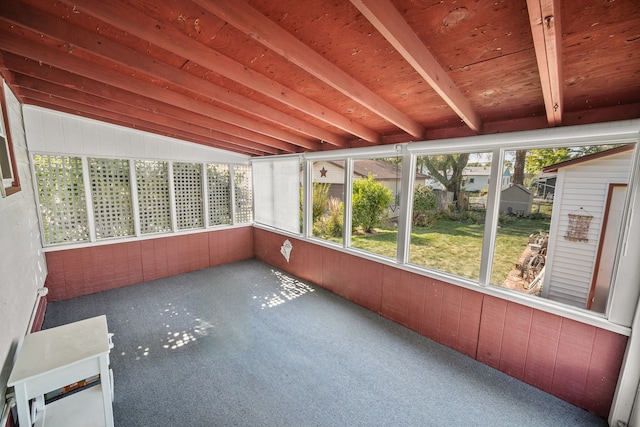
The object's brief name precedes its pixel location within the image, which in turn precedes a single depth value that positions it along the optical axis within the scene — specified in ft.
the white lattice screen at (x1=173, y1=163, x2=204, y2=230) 15.60
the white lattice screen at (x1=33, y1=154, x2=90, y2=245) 11.63
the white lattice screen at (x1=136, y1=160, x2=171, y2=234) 14.29
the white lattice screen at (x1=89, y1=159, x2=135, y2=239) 12.96
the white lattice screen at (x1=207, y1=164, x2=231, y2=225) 17.06
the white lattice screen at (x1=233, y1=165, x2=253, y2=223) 18.40
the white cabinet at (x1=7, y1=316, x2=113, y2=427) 4.81
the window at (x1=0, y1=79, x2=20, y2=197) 7.18
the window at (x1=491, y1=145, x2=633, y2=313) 6.68
